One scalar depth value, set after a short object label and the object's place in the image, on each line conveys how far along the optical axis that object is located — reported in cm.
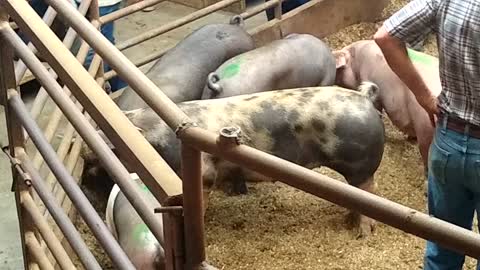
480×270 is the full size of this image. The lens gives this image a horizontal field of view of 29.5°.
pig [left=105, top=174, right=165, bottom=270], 270
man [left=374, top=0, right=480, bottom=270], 220
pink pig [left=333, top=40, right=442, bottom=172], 388
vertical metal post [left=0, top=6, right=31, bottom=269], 230
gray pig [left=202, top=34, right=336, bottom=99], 400
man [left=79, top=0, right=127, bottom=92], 430
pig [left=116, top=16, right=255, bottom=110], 404
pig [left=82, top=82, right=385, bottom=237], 340
